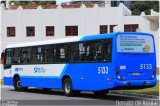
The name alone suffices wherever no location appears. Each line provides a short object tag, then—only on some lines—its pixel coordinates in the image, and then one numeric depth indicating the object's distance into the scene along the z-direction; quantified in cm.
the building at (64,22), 5838
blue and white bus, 2083
